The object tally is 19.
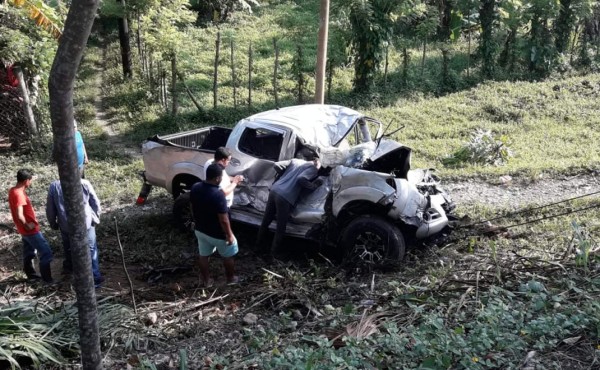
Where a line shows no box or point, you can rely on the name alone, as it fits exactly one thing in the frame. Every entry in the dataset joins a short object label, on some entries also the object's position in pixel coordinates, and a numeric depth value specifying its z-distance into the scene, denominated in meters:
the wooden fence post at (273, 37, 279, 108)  16.79
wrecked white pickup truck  7.67
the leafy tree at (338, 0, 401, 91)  18.09
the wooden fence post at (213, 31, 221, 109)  15.94
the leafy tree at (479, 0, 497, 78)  20.80
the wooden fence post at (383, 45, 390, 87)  18.97
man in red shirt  7.74
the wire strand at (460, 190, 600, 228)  8.50
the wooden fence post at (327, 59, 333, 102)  18.40
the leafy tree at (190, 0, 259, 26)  25.83
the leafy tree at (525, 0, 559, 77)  21.28
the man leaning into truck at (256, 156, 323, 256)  8.06
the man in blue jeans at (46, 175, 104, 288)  7.59
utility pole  12.59
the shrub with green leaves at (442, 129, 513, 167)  12.94
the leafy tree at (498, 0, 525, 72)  20.81
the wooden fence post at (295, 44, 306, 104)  17.59
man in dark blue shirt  7.11
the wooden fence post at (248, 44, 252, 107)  16.74
